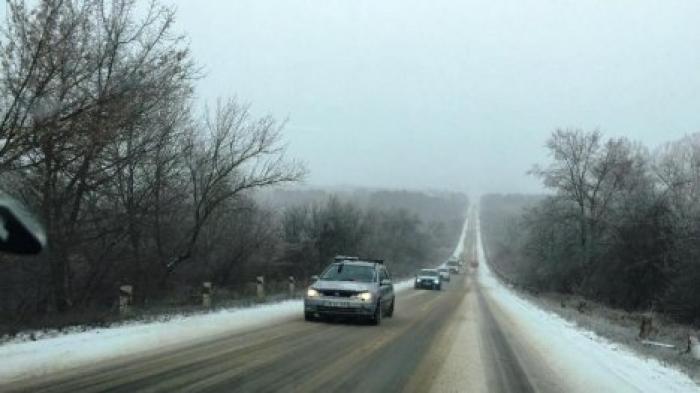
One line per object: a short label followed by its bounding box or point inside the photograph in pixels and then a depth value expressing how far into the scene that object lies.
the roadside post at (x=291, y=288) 33.28
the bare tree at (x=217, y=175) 27.91
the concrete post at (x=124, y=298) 17.72
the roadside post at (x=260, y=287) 29.28
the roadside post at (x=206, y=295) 22.42
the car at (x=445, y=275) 74.94
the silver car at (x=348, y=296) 19.23
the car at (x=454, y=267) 102.94
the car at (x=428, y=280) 51.19
